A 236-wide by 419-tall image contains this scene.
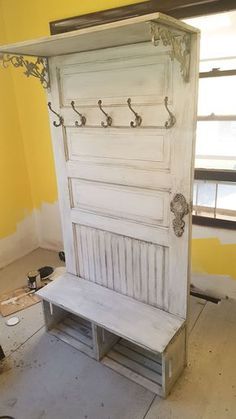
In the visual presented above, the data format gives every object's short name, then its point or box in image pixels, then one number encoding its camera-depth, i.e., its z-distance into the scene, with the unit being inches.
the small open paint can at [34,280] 100.0
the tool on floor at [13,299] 95.4
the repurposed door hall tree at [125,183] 52.7
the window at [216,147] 78.0
